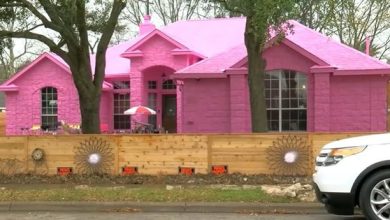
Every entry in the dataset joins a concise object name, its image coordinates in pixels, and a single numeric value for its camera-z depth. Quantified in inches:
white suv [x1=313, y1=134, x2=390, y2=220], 313.4
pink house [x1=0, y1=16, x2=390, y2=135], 779.4
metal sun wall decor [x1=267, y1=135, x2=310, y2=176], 553.3
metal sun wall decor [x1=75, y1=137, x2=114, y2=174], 566.3
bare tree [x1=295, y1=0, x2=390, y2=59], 1427.2
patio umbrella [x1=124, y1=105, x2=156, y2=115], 949.8
